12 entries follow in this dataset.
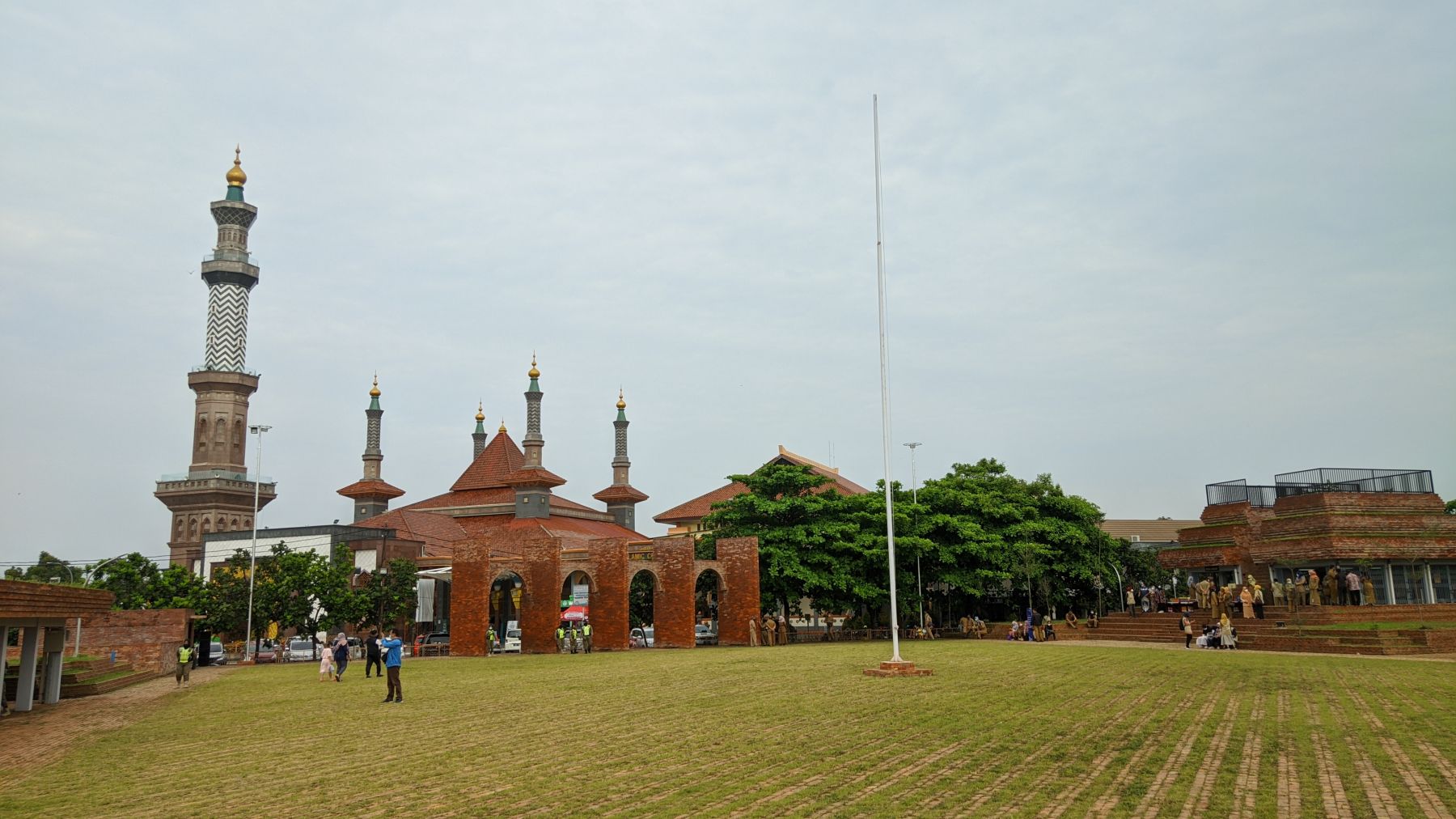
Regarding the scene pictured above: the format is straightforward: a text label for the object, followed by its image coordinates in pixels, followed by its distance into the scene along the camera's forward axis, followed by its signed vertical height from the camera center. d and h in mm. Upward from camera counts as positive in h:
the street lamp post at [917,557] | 38288 +715
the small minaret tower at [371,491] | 68000 +5995
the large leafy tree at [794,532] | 37312 +1720
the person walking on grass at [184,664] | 24078 -1917
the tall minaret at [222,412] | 67875 +11576
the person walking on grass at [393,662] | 16359 -1273
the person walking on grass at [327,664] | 23062 -1867
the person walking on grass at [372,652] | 22422 -1548
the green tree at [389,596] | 41688 -612
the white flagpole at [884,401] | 19273 +3492
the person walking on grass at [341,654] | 22969 -1614
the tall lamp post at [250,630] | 38219 -1820
